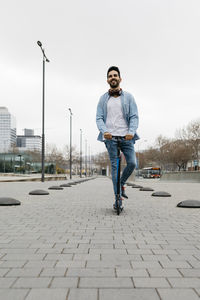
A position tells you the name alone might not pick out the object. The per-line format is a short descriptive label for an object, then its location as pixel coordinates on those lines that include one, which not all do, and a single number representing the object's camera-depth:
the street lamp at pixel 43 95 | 23.21
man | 5.19
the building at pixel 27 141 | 144.66
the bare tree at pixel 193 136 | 51.79
